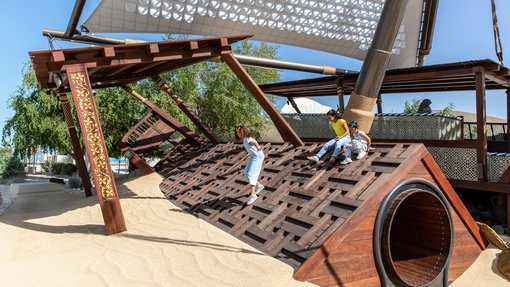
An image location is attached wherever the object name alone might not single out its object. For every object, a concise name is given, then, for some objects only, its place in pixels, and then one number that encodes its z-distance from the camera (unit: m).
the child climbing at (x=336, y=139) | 5.62
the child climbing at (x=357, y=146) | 5.32
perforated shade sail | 15.89
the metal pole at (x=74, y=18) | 11.56
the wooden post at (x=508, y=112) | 10.82
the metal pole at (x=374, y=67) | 8.61
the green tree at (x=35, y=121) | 15.84
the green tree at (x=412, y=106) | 35.55
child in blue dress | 5.83
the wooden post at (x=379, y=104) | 15.20
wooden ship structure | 4.15
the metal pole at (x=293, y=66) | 16.72
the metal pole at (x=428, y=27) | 18.16
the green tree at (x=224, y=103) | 22.59
